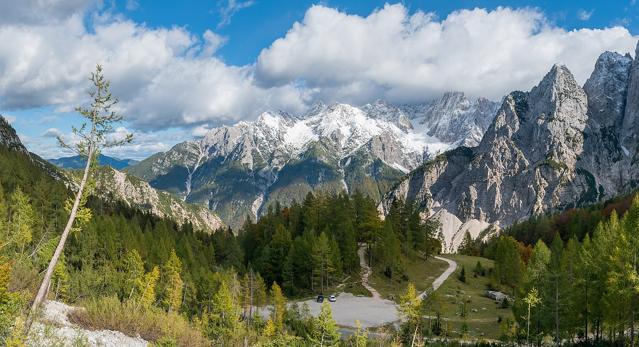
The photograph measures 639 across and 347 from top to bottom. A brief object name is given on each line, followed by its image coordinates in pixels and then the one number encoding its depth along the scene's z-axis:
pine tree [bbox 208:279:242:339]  51.16
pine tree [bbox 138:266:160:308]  59.50
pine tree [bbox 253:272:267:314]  69.11
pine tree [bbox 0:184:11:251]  53.19
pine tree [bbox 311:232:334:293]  77.50
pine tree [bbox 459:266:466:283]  87.87
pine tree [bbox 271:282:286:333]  54.36
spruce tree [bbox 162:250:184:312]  63.75
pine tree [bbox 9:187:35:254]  54.11
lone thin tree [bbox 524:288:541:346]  41.16
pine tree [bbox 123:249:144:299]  63.70
